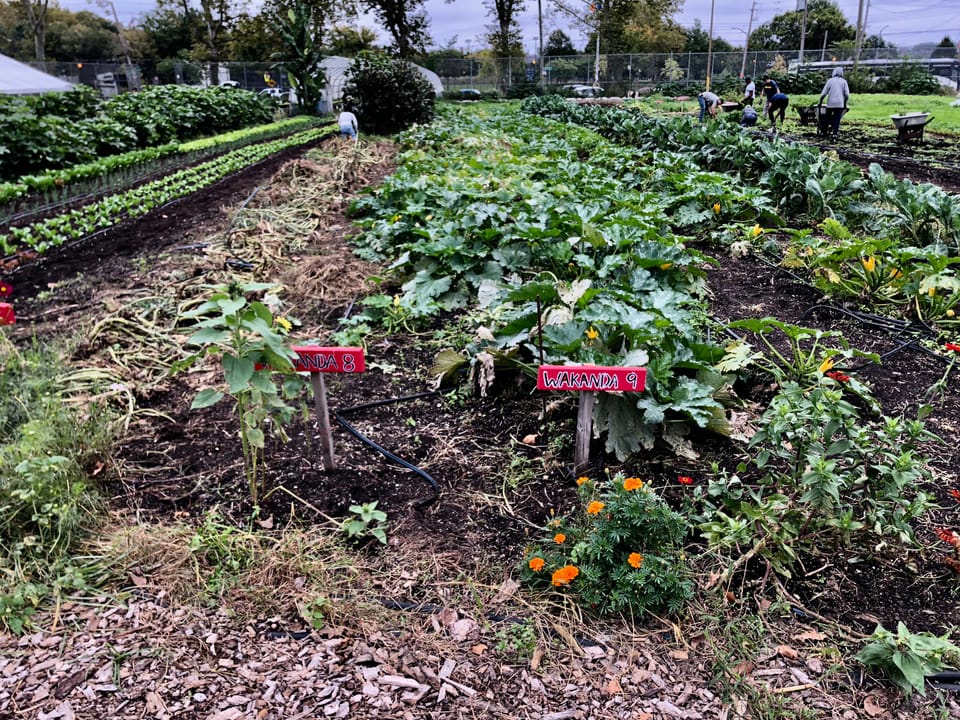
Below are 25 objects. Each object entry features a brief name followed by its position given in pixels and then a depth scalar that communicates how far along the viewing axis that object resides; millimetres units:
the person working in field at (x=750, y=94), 18766
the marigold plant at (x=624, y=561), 2189
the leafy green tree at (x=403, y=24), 43375
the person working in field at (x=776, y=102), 16547
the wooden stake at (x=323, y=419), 2789
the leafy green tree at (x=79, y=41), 58531
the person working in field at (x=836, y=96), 14242
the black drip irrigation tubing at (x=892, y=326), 3982
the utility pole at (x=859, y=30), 32463
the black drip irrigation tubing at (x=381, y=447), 2904
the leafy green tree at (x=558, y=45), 63656
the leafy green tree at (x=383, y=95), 17391
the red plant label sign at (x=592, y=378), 2561
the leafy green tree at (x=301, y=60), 24516
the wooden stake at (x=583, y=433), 2691
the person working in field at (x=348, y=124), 14445
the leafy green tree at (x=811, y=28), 60875
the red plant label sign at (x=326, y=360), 2639
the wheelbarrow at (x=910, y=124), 12586
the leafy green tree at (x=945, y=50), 42625
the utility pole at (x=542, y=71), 43125
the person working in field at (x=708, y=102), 18266
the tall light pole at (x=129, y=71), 35938
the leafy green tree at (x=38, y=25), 37688
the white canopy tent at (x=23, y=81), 15655
